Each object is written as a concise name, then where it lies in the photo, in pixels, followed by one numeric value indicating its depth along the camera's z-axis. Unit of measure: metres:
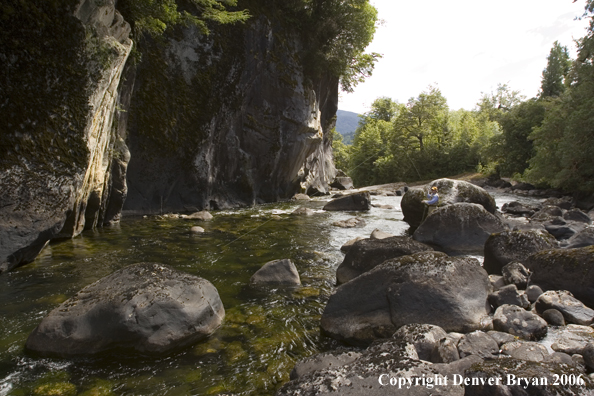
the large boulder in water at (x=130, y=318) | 4.59
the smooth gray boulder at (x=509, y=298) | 5.42
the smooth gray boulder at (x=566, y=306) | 4.86
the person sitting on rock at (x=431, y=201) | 12.73
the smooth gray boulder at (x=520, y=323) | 4.55
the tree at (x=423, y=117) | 51.91
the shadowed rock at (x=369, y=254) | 7.39
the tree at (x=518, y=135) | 40.12
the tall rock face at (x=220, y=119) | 17.28
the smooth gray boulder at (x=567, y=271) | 5.56
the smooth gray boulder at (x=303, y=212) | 18.27
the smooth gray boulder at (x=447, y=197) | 13.75
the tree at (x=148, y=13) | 11.84
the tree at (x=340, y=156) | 75.62
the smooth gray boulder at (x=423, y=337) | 3.92
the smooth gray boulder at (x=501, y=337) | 4.27
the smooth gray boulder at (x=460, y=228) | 10.09
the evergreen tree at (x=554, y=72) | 52.06
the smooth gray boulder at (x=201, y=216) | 16.08
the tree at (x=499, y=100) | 74.11
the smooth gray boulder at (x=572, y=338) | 4.07
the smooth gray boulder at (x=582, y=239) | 8.93
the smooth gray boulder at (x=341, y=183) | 43.96
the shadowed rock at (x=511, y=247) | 7.46
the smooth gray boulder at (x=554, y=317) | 4.87
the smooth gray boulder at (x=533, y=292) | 5.71
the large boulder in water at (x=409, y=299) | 4.88
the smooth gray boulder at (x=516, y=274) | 6.38
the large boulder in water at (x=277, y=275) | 7.23
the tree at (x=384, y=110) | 79.06
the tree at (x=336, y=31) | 27.70
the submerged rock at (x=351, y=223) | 14.65
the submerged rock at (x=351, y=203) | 20.98
